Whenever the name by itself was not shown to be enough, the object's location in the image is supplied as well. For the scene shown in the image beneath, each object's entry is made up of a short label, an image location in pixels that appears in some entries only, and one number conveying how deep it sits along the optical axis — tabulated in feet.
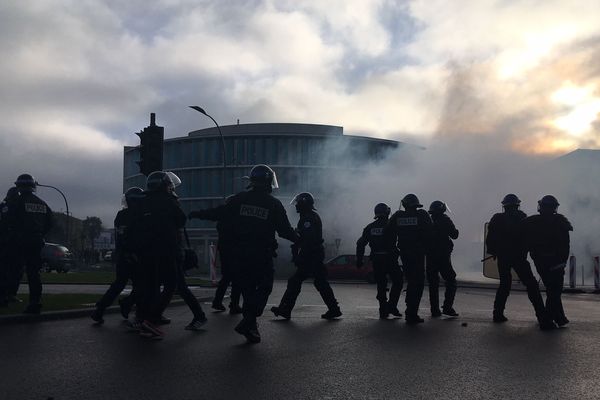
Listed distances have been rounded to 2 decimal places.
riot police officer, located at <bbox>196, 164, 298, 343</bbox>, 22.22
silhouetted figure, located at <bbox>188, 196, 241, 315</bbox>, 22.63
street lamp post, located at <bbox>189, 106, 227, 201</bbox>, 99.66
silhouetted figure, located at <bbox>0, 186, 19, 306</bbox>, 29.25
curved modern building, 206.59
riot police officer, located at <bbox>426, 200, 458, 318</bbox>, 34.01
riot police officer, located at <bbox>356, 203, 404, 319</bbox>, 32.40
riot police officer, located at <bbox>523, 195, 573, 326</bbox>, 29.66
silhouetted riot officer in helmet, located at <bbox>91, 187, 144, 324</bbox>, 27.40
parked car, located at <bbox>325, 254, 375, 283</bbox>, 93.25
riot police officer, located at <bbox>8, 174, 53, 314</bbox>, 28.68
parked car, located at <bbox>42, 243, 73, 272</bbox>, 101.14
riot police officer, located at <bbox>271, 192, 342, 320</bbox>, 31.19
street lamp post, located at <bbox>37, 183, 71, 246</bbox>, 178.25
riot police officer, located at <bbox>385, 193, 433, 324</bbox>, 30.96
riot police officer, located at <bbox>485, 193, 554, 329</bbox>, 30.53
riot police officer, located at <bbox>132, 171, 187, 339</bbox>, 23.57
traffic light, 37.83
